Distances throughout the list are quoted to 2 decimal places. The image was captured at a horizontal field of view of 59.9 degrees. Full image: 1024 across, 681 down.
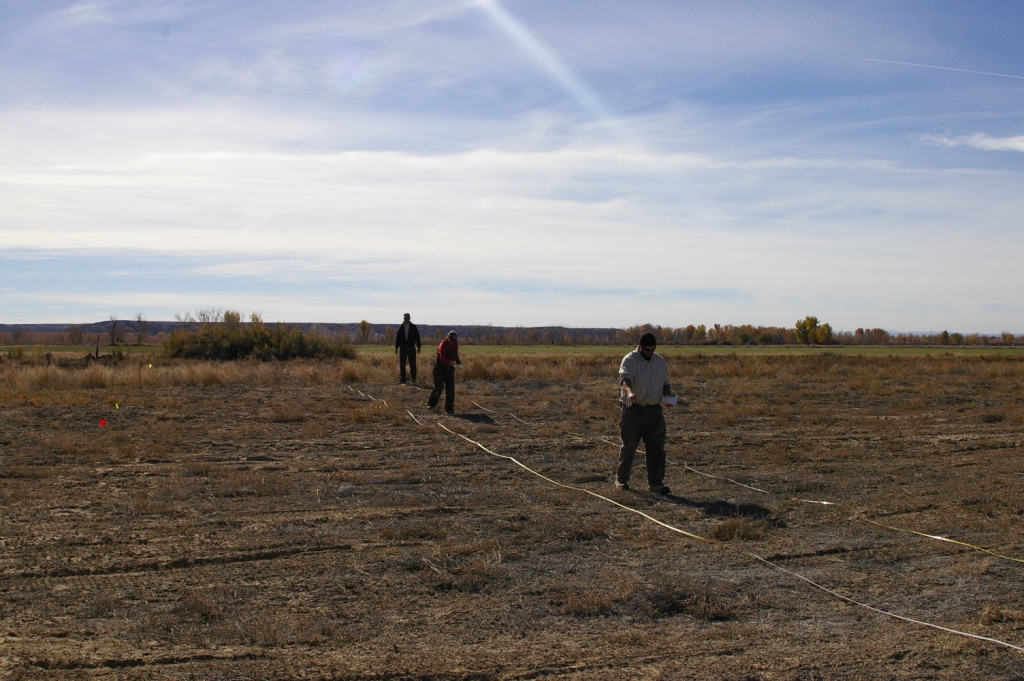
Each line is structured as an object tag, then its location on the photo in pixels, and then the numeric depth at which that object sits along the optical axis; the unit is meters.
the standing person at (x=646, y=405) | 9.83
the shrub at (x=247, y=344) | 39.81
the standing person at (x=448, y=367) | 17.97
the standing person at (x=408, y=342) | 23.42
